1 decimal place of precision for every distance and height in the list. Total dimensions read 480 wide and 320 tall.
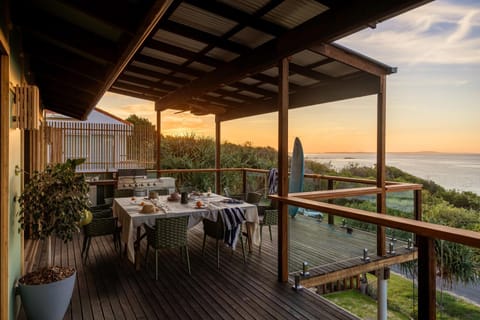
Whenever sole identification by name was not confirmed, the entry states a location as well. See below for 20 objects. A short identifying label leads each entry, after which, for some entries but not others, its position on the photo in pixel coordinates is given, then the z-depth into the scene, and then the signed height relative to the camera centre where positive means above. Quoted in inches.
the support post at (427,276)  77.0 -30.5
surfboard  240.8 -7.3
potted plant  99.4 -21.8
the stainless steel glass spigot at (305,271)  144.6 -55.1
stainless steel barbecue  270.9 -20.1
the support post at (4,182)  85.0 -6.4
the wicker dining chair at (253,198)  210.8 -27.6
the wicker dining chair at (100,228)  159.8 -37.7
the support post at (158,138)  318.0 +23.6
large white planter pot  98.7 -47.3
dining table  147.4 -28.0
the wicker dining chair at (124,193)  225.1 -25.5
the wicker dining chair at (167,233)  140.9 -35.6
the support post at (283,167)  140.6 -3.7
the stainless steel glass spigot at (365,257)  170.0 -56.4
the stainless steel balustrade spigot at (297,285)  131.1 -56.1
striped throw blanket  162.1 -34.7
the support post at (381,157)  176.1 +1.0
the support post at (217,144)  345.7 +18.3
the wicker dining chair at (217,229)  159.5 -37.7
